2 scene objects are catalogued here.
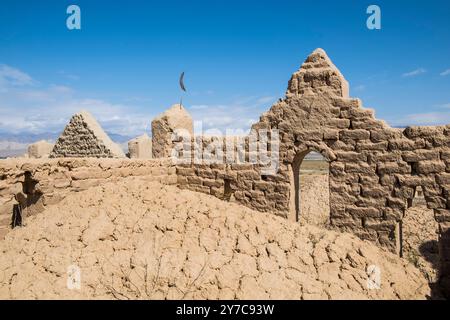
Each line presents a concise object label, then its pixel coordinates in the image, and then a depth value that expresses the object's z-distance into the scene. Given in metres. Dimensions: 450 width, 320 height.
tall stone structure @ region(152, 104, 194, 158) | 9.03
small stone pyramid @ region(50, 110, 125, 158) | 11.16
